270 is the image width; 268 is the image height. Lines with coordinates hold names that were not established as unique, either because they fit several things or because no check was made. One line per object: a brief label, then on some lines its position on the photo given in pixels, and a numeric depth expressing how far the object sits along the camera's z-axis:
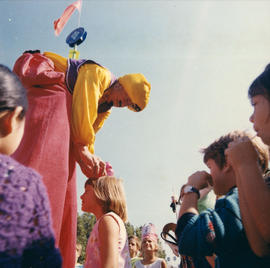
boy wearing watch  1.34
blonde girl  2.01
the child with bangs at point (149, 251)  5.43
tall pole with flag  4.31
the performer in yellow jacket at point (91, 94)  2.12
